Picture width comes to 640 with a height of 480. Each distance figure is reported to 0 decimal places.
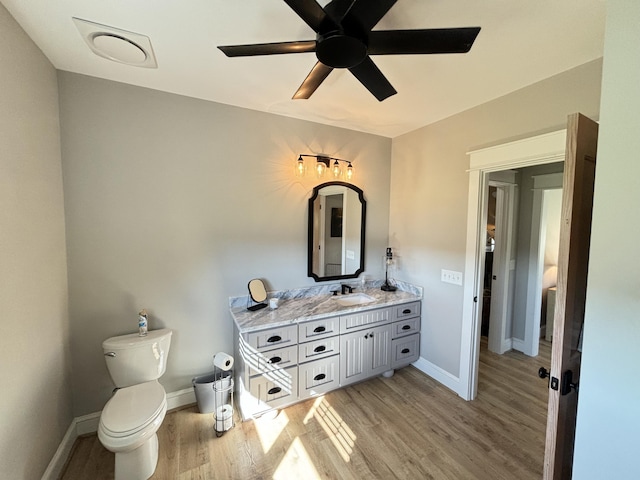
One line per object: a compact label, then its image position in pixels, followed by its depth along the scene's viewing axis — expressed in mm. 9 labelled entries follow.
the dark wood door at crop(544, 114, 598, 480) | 1034
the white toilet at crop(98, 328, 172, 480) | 1499
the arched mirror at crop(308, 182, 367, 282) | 2758
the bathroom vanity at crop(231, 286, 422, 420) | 2051
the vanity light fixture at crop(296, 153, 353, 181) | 2581
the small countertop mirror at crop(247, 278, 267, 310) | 2357
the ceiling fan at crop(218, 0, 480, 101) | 1007
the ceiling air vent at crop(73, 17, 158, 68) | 1416
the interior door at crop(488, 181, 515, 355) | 3143
